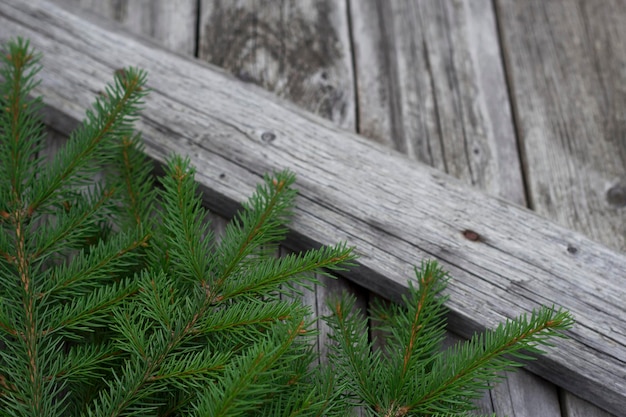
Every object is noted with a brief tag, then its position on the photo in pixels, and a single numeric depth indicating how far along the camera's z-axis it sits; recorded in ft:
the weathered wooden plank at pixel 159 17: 3.45
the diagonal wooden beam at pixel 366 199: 2.90
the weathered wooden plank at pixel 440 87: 3.28
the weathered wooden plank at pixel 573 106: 3.21
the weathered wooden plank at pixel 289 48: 3.36
